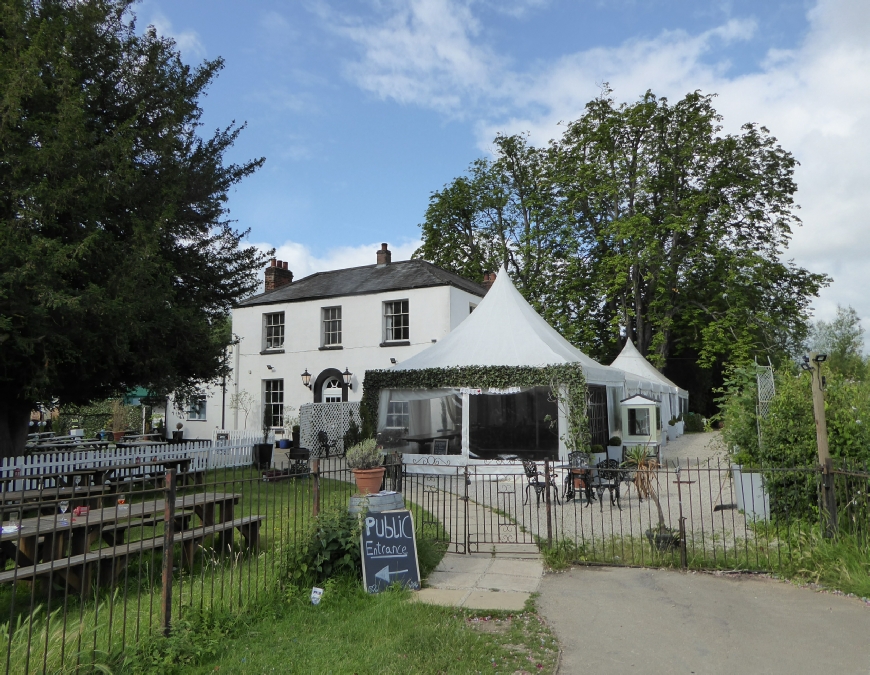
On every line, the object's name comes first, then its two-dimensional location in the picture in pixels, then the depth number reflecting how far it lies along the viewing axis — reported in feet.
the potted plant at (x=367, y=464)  35.86
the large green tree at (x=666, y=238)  86.43
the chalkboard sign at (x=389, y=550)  19.85
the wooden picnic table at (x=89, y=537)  18.58
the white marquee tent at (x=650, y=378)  71.28
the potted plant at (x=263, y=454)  53.98
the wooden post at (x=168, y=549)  15.21
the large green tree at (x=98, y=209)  31.42
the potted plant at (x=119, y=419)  86.48
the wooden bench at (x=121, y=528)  21.88
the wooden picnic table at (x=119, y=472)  36.81
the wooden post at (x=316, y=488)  21.13
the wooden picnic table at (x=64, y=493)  24.25
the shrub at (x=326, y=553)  19.79
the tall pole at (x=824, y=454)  21.85
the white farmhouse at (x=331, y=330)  74.28
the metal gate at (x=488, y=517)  25.91
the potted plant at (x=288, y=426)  79.88
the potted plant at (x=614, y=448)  54.29
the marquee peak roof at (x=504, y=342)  49.29
